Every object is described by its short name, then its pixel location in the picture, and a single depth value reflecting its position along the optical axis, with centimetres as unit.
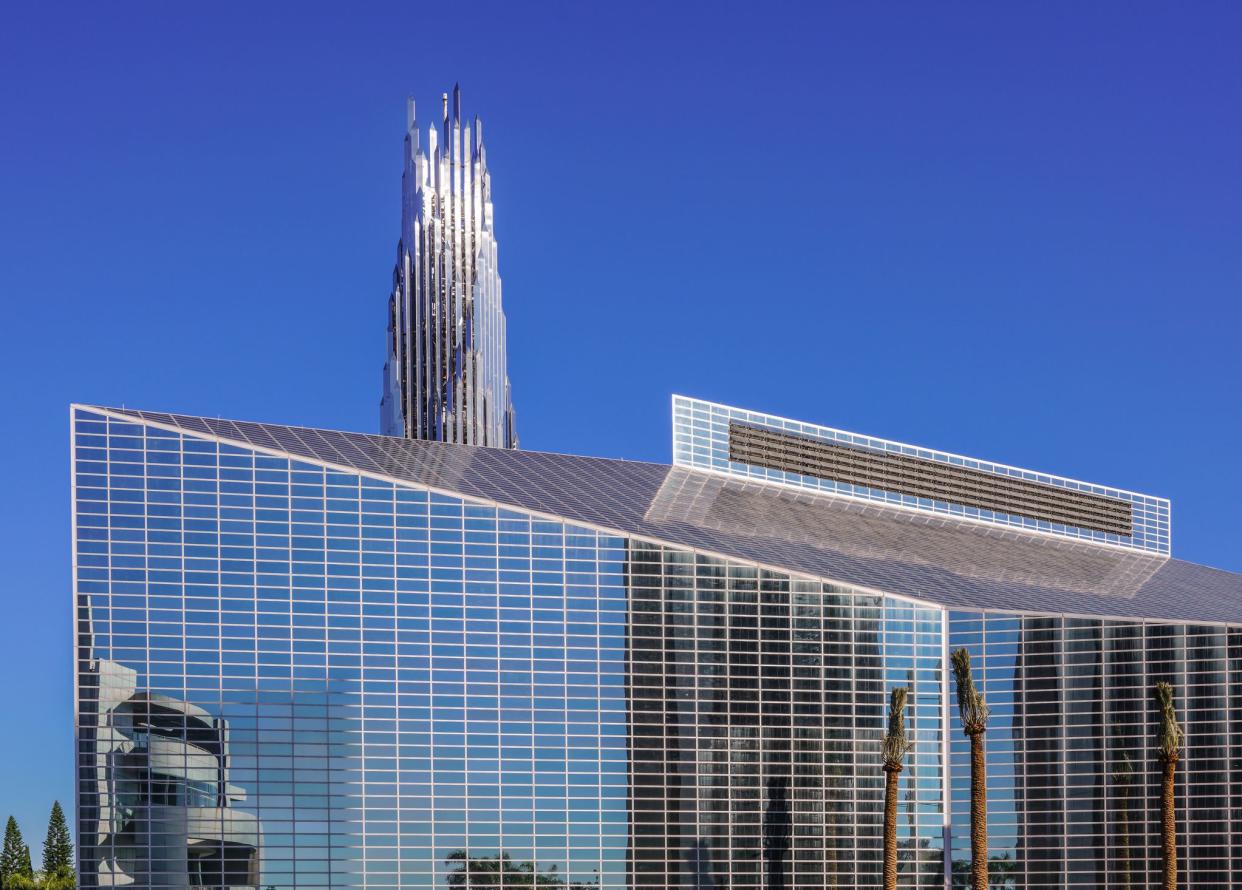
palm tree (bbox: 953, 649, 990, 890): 7369
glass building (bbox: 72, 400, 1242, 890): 7475
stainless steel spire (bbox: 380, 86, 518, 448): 18762
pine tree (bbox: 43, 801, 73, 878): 15450
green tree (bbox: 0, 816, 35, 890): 14688
